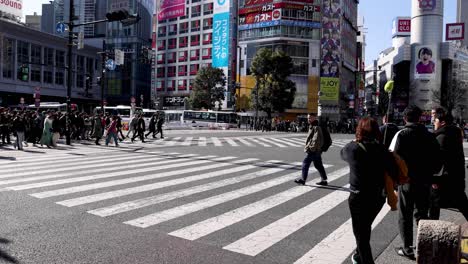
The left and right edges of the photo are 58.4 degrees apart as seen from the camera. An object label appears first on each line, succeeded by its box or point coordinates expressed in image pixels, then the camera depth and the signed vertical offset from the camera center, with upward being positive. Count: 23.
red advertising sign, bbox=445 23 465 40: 95.42 +20.78
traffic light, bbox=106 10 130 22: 17.39 +4.19
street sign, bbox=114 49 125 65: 28.09 +3.95
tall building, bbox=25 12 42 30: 113.31 +25.89
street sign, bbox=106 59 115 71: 33.97 +4.18
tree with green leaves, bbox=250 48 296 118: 51.62 +4.62
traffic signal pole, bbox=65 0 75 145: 19.80 +2.75
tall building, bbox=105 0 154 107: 82.75 +13.19
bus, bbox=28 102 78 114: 45.45 +0.87
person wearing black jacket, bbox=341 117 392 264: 3.92 -0.58
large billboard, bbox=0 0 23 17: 43.44 +11.23
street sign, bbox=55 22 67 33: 20.89 +4.37
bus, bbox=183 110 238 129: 53.91 -0.30
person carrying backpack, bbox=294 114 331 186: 9.56 -0.65
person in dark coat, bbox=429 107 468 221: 5.20 -0.62
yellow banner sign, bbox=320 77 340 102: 61.83 +4.84
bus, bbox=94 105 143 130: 51.84 +0.66
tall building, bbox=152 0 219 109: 75.00 +12.98
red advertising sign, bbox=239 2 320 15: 60.39 +16.45
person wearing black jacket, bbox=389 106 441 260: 4.70 -0.52
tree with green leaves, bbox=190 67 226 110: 62.28 +4.37
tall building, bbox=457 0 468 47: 134.40 +35.78
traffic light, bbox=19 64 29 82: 23.75 +2.34
